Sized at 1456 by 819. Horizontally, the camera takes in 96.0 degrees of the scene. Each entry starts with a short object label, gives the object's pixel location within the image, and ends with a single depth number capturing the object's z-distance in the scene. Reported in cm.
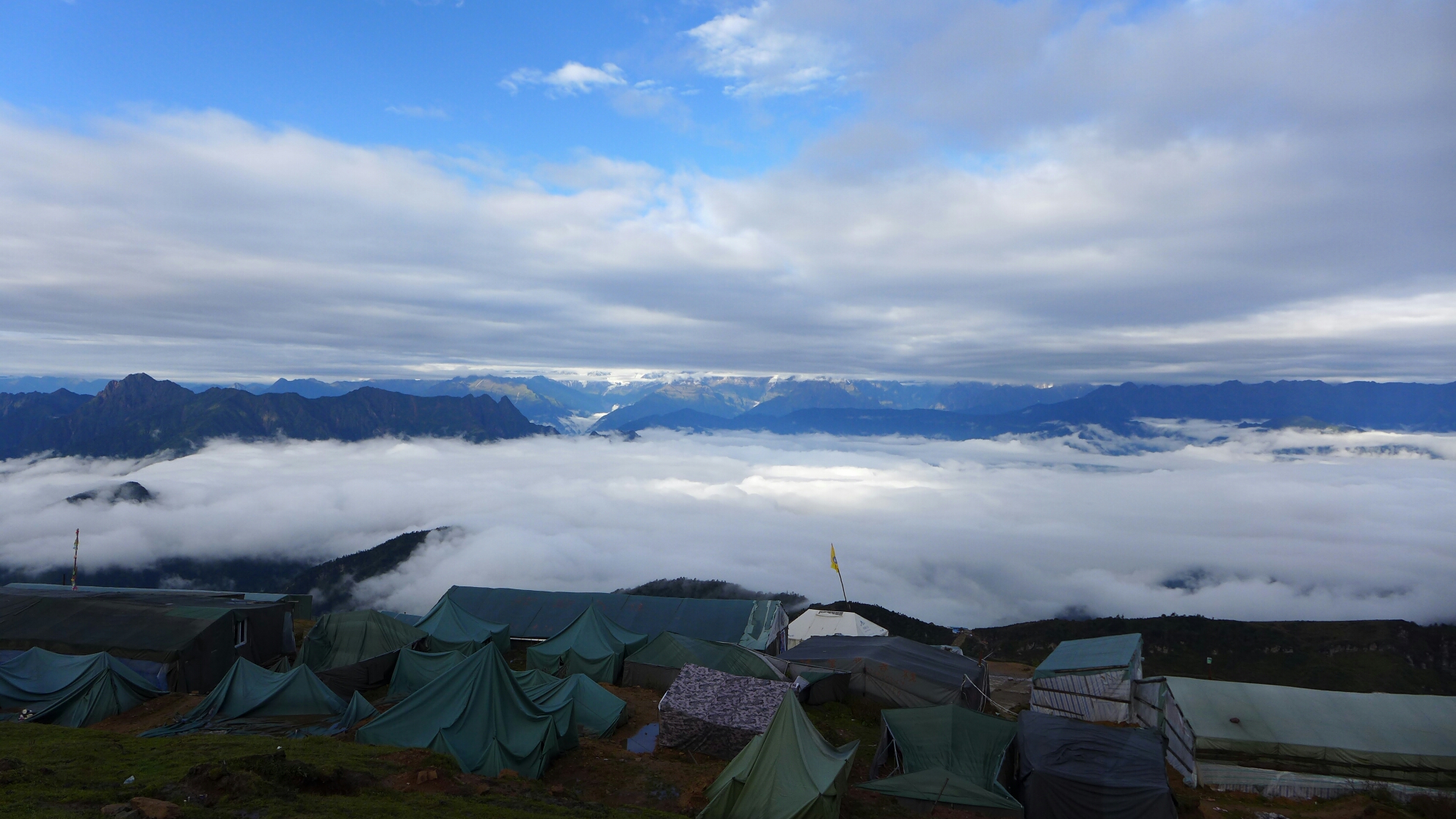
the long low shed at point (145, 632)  2855
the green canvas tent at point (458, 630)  3403
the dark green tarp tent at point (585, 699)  2147
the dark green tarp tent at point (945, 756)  1639
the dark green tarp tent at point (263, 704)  2075
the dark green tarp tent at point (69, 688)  2305
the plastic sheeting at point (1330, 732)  2117
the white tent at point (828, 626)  4559
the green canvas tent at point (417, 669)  2591
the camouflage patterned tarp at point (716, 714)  1917
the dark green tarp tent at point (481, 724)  1733
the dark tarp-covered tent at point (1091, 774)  1639
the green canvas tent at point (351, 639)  3156
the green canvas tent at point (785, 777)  1412
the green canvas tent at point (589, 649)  2922
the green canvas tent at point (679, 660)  2691
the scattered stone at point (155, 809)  960
